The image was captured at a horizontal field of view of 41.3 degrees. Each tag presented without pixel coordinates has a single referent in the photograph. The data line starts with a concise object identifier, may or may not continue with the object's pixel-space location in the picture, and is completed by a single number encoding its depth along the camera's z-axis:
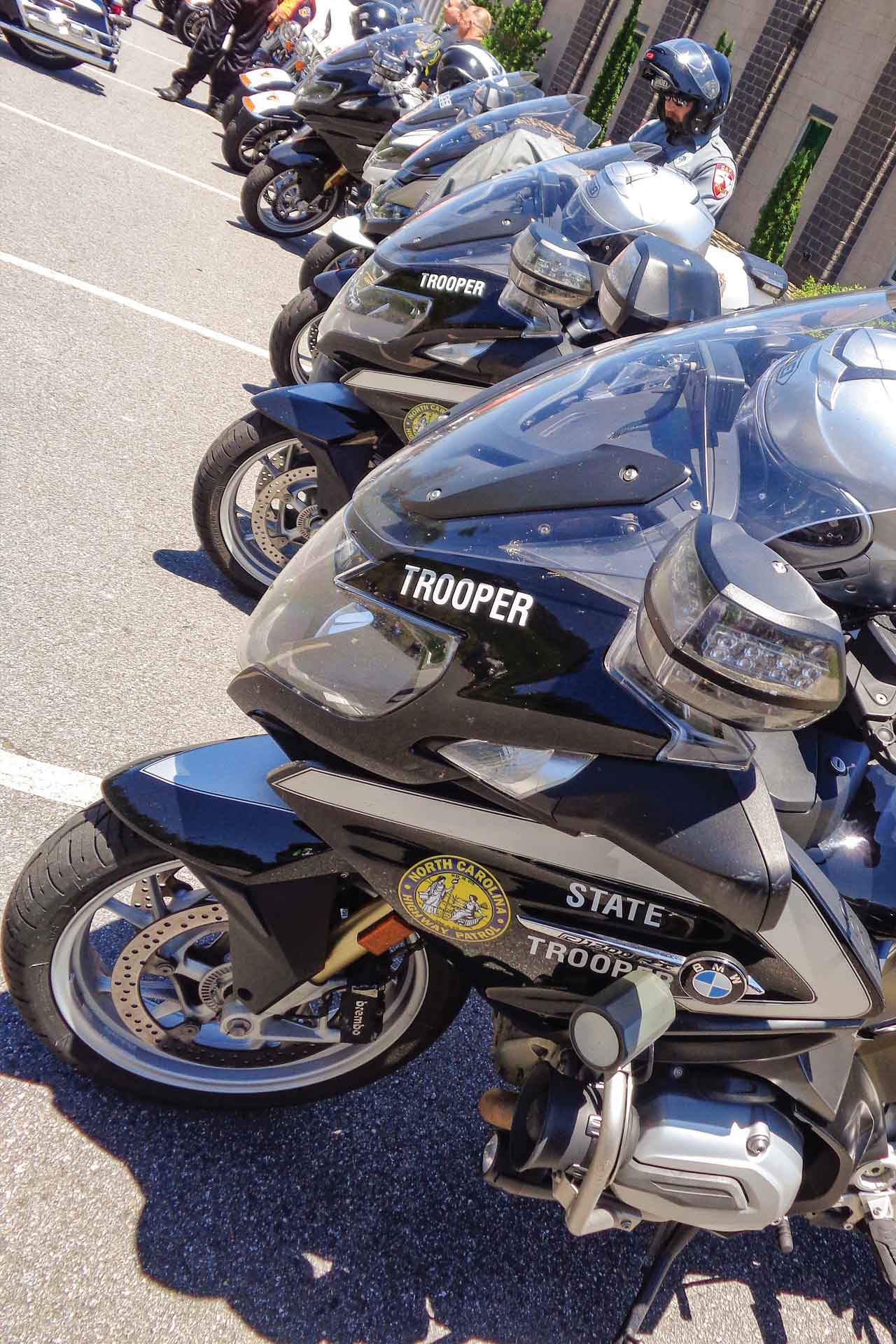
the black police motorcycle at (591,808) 1.60
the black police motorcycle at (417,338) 3.69
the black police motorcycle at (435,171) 4.95
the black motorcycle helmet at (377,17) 9.51
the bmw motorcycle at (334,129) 7.86
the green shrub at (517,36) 26.64
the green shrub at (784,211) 18.02
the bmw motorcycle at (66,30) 10.02
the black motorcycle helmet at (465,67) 6.99
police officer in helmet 5.95
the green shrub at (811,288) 14.90
